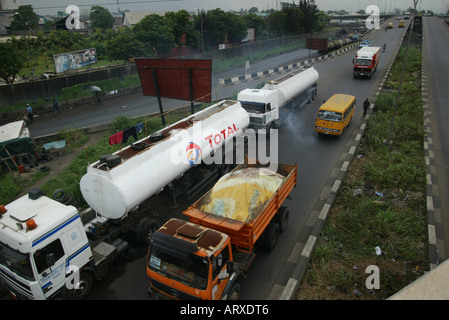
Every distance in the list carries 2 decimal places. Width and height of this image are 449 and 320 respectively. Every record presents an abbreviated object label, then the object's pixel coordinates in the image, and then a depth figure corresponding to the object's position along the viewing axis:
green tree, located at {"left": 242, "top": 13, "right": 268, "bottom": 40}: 57.81
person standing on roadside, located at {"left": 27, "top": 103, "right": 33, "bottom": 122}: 22.72
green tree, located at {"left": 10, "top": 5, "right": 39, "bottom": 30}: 57.28
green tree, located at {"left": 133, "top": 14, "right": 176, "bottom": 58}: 36.62
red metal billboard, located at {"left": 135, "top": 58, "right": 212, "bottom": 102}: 15.70
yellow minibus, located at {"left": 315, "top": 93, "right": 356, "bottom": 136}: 16.66
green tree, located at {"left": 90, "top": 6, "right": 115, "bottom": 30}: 74.38
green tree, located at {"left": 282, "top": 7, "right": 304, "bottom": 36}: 63.78
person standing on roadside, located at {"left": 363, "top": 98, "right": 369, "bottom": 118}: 19.72
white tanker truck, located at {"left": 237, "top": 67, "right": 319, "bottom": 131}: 17.12
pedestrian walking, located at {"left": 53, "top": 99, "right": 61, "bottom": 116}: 24.42
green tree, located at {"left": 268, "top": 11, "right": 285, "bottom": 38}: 62.48
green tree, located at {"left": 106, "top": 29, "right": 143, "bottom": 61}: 33.41
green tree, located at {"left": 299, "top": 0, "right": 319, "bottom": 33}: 66.69
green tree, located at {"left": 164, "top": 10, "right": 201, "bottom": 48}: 42.22
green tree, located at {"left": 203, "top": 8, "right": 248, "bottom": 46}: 49.41
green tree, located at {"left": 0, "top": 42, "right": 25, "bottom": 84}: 23.45
